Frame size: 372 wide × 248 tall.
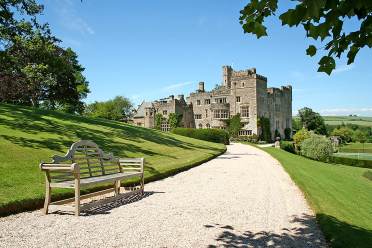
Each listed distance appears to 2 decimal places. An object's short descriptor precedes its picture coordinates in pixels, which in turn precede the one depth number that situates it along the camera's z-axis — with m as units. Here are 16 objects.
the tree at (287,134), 68.75
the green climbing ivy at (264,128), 58.22
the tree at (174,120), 64.49
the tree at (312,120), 88.38
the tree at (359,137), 92.12
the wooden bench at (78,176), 7.15
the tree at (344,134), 88.44
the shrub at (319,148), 37.50
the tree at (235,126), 57.88
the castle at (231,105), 58.47
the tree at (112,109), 88.36
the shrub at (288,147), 45.38
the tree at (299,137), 47.62
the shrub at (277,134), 63.73
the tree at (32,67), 23.97
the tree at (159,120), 66.46
